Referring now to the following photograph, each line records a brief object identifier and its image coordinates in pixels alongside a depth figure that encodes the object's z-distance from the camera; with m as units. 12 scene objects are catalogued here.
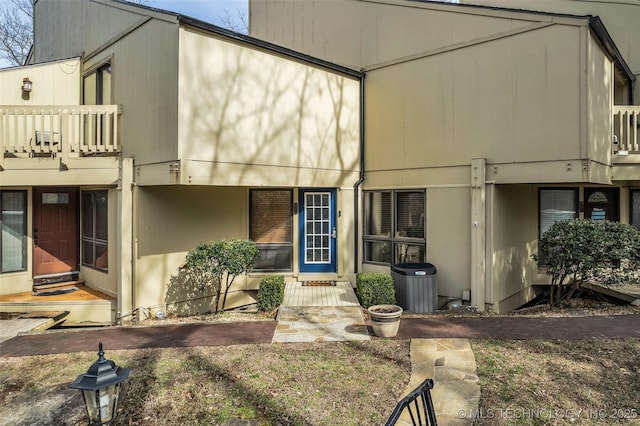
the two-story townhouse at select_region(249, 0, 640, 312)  7.10
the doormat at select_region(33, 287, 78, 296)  8.79
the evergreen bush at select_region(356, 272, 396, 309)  7.78
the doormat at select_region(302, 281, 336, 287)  9.01
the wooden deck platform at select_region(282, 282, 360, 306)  7.82
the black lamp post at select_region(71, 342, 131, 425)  2.54
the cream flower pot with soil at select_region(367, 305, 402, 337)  5.86
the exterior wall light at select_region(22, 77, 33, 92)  9.30
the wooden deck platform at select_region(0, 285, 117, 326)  8.16
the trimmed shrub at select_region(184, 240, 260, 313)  7.45
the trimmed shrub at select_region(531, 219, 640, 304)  7.11
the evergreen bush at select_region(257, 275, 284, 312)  7.77
